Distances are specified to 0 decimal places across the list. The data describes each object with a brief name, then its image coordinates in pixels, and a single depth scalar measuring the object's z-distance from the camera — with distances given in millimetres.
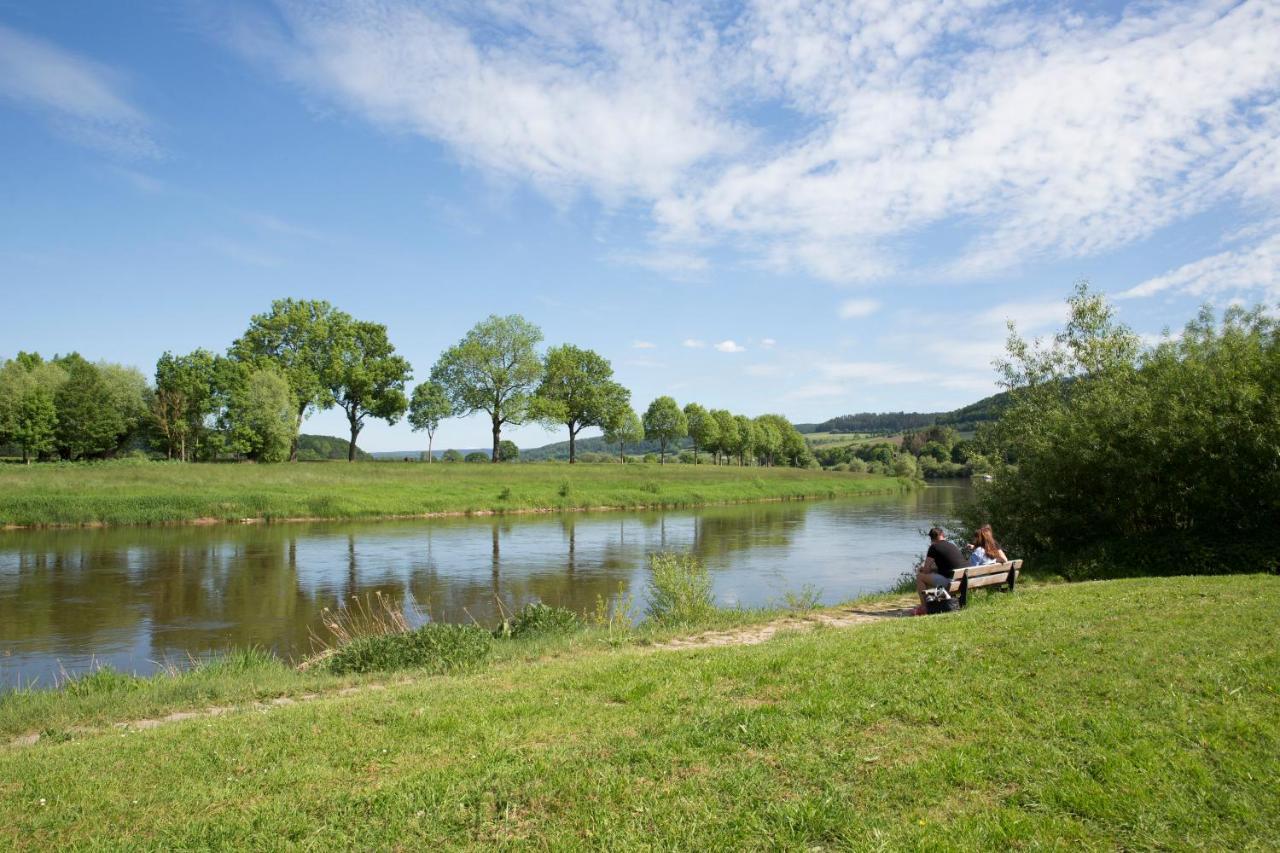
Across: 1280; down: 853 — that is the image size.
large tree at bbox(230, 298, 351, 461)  63469
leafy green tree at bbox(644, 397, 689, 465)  102188
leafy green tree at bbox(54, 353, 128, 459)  59906
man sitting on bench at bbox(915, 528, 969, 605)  13156
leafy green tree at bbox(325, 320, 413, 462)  65625
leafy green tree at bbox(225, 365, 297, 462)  57156
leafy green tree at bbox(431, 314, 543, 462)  68250
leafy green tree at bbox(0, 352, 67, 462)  55562
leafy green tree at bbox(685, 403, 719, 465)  105875
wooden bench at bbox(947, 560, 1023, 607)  12656
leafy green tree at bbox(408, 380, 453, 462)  68962
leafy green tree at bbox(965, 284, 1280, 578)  16500
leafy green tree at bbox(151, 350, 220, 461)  61031
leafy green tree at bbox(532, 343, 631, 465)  76812
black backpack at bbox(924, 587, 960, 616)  12461
